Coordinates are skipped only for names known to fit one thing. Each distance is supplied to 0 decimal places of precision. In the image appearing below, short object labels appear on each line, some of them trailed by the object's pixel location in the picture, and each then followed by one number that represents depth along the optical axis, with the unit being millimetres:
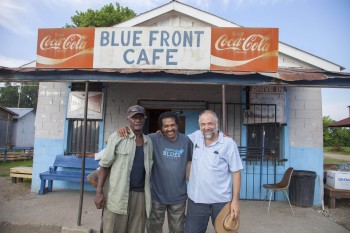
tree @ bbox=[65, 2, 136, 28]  18559
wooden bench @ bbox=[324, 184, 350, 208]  5832
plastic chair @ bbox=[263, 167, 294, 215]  5305
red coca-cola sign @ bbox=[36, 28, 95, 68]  4895
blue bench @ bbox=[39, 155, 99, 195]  6242
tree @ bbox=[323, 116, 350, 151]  28625
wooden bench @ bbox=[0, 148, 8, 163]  13054
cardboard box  5959
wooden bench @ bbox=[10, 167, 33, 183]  7646
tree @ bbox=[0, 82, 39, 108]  50844
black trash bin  5707
